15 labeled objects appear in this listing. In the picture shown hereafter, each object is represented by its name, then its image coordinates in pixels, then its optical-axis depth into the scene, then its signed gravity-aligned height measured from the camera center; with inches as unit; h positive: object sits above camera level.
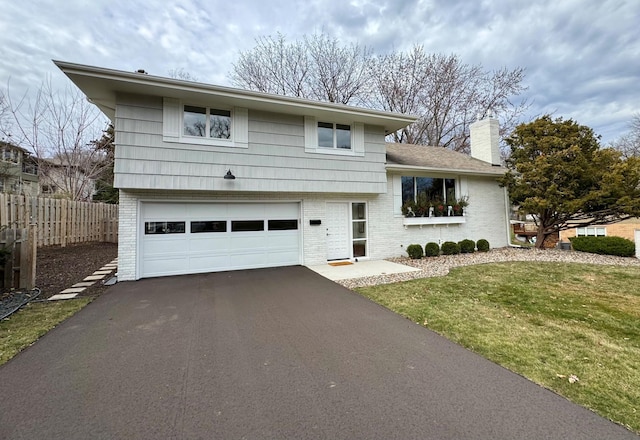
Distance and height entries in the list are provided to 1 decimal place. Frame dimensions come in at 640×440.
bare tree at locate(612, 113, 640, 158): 843.3 +259.9
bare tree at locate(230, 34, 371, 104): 692.1 +401.9
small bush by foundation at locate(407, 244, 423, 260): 379.9 -35.0
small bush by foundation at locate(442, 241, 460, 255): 406.3 -33.0
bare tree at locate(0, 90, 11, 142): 478.9 +198.9
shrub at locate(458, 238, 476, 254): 417.7 -31.5
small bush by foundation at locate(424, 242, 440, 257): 394.0 -34.4
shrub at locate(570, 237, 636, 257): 389.1 -33.0
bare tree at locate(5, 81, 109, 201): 527.2 +192.1
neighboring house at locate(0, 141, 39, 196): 552.7 +161.4
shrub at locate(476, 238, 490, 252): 427.8 -30.9
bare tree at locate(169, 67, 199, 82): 703.7 +387.8
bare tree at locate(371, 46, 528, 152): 725.9 +355.8
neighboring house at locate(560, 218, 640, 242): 714.8 -19.3
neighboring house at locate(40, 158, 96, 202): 597.3 +113.4
